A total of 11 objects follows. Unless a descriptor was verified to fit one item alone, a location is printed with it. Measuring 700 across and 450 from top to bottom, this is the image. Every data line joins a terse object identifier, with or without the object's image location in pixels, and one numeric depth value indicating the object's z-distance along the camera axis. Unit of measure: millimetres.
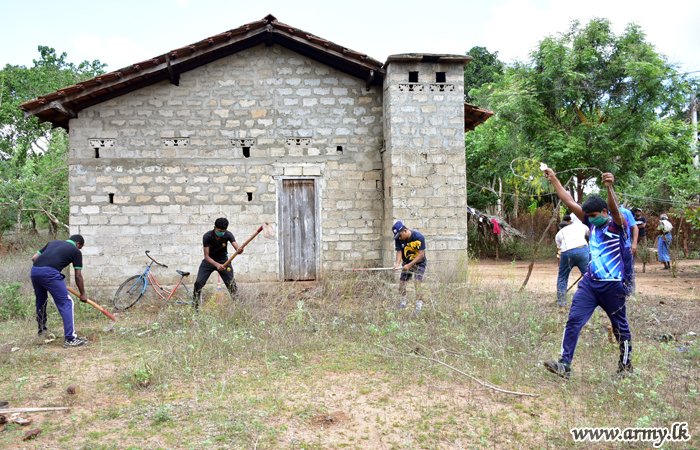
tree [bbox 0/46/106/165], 21094
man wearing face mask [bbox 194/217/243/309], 7773
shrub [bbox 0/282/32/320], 7914
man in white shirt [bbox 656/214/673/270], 13234
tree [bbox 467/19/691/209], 13875
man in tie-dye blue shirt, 4457
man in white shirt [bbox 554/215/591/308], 7633
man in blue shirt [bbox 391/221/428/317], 7267
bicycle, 9047
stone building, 9203
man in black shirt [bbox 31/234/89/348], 6410
